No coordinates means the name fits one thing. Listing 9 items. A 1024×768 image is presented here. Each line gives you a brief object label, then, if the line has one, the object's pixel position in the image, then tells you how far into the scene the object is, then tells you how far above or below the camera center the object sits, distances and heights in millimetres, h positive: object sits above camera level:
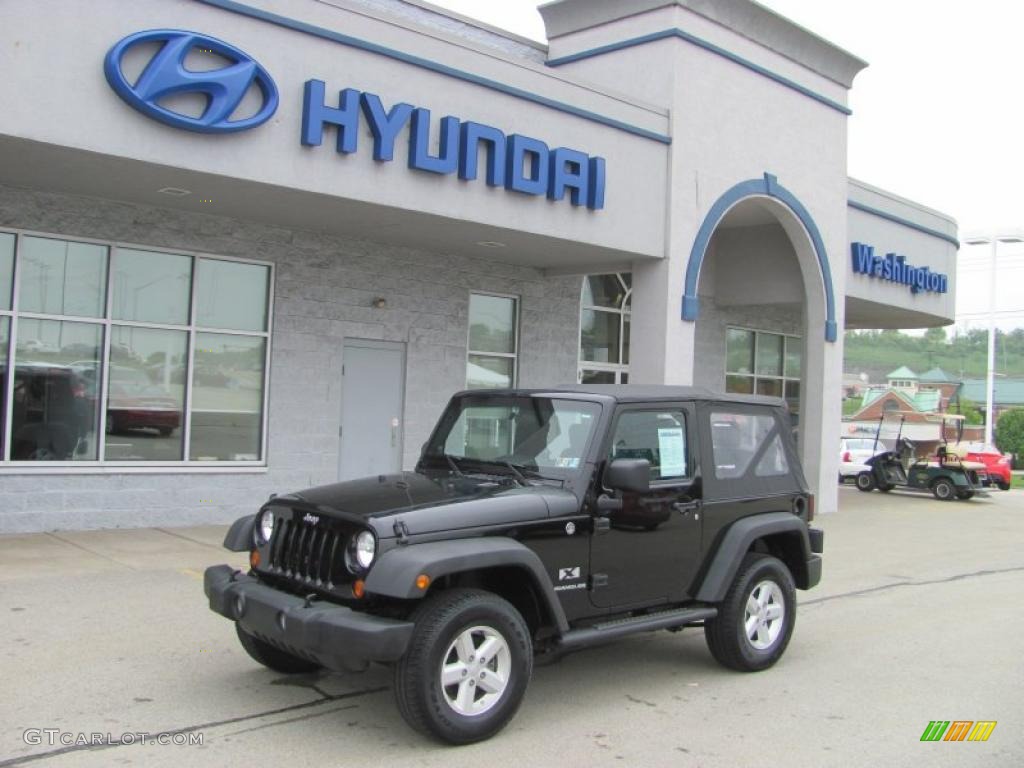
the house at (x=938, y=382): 86888 +4011
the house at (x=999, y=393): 77312 +2840
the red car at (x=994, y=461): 24812 -769
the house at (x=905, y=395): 55812 +2132
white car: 26453 -840
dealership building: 9422 +2094
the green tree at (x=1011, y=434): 44375 -138
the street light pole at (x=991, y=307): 35594 +4484
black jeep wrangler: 4957 -762
